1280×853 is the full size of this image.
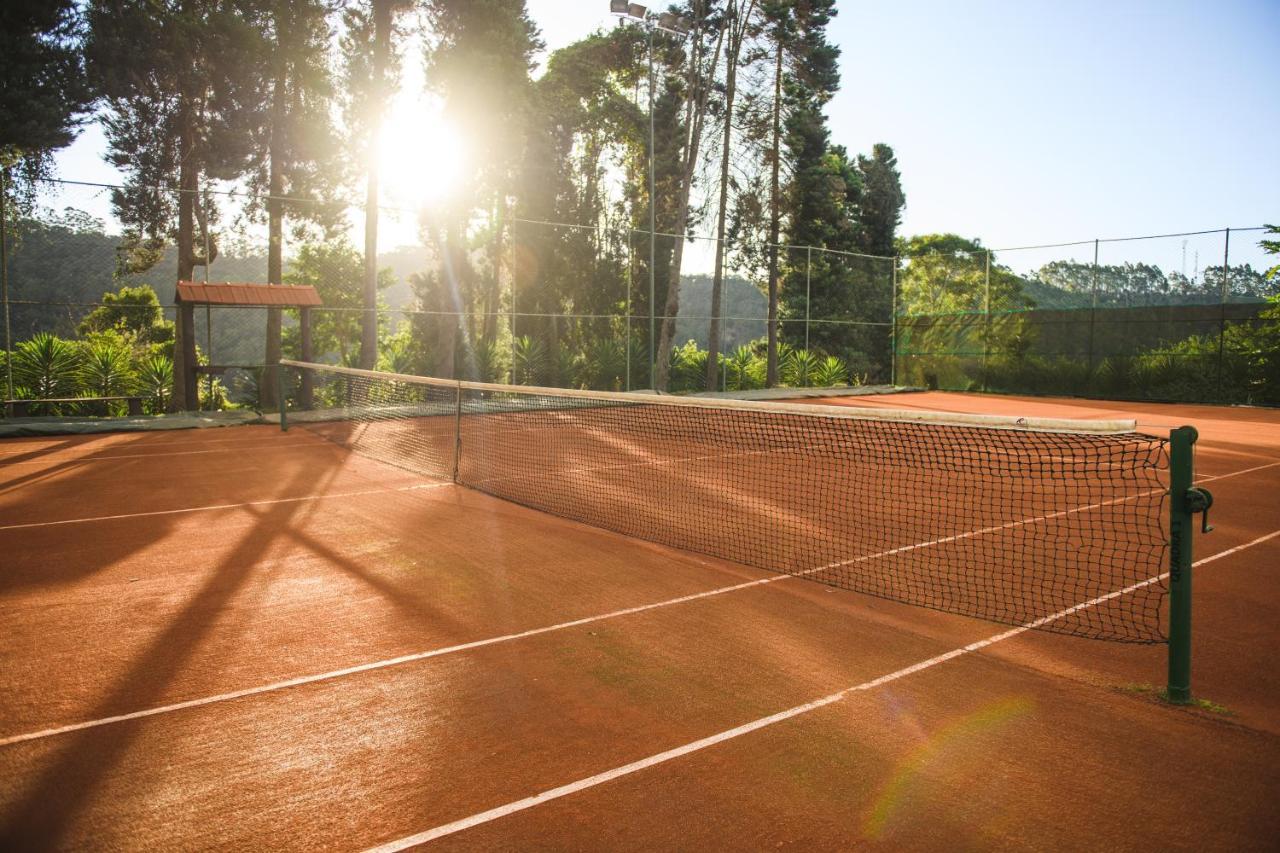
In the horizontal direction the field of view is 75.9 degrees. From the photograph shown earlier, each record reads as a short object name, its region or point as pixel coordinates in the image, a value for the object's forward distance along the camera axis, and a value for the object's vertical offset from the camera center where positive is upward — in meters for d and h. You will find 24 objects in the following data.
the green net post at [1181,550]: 3.56 -0.72
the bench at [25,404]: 14.14 -0.76
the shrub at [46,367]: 14.52 -0.11
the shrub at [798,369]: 26.06 +0.28
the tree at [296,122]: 20.91 +6.55
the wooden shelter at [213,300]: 15.24 +1.24
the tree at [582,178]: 29.27 +7.21
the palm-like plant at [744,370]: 25.89 +0.22
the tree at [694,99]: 24.64 +8.60
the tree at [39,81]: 18.52 +6.62
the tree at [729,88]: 25.05 +9.04
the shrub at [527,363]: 21.36 +0.24
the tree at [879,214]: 36.62 +7.41
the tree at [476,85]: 22.06 +7.83
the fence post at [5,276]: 13.74 +1.44
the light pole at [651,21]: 18.77 +8.19
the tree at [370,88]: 20.08 +7.13
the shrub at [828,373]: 27.16 +0.17
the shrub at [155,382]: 16.03 -0.37
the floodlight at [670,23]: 18.95 +8.40
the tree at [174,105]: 19.95 +6.99
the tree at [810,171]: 27.28 +7.33
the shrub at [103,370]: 15.31 -0.14
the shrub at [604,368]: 22.88 +0.15
